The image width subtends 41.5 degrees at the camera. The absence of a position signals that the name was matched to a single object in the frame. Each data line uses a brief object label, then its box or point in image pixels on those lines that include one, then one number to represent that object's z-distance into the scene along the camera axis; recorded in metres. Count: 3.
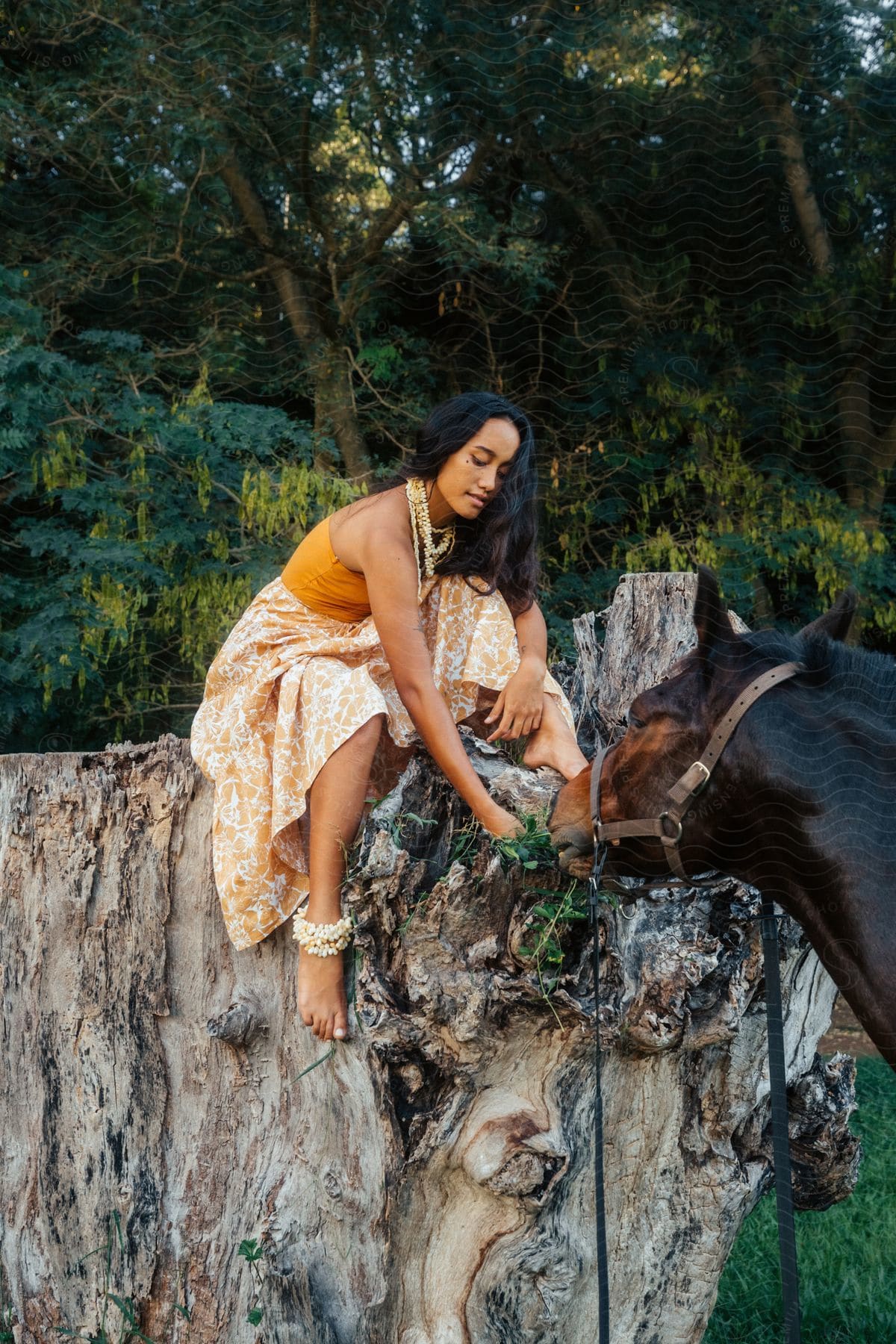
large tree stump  2.13
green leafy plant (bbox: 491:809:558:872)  2.07
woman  2.30
